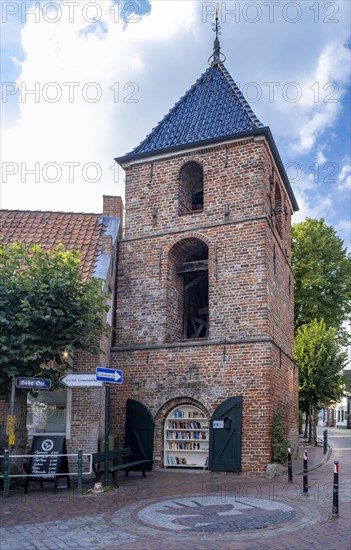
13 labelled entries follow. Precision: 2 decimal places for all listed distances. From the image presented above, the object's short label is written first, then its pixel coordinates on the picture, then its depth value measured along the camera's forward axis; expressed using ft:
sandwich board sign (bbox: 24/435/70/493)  36.80
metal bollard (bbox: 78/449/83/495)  35.40
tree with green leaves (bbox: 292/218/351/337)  99.40
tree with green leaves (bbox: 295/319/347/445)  90.27
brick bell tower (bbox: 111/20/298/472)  46.60
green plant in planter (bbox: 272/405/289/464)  44.78
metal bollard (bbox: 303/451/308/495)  34.55
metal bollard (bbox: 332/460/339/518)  28.19
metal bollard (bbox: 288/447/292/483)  38.88
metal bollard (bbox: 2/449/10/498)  33.37
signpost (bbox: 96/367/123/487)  36.35
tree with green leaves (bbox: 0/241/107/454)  36.29
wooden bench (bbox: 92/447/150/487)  37.03
